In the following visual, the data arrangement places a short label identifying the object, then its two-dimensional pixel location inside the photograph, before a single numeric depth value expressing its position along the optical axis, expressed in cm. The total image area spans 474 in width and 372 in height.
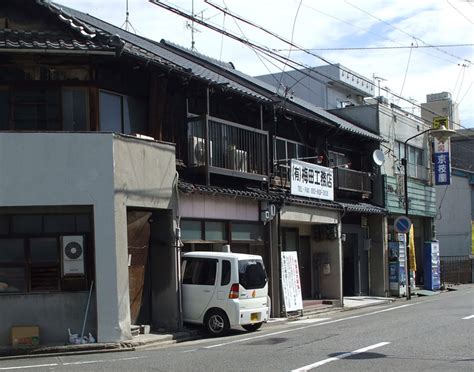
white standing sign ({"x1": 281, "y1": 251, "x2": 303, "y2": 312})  2017
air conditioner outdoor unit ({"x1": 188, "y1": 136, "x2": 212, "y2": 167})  1806
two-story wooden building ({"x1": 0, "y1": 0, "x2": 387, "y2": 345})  1425
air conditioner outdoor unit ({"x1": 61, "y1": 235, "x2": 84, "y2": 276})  1452
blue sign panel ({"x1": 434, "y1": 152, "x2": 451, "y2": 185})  3247
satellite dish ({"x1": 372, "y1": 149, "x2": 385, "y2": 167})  2828
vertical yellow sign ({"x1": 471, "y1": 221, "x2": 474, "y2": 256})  4012
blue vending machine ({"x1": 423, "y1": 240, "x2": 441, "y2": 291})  3092
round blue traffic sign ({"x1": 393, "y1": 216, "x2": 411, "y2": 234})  2656
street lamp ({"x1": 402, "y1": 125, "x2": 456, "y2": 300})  2781
